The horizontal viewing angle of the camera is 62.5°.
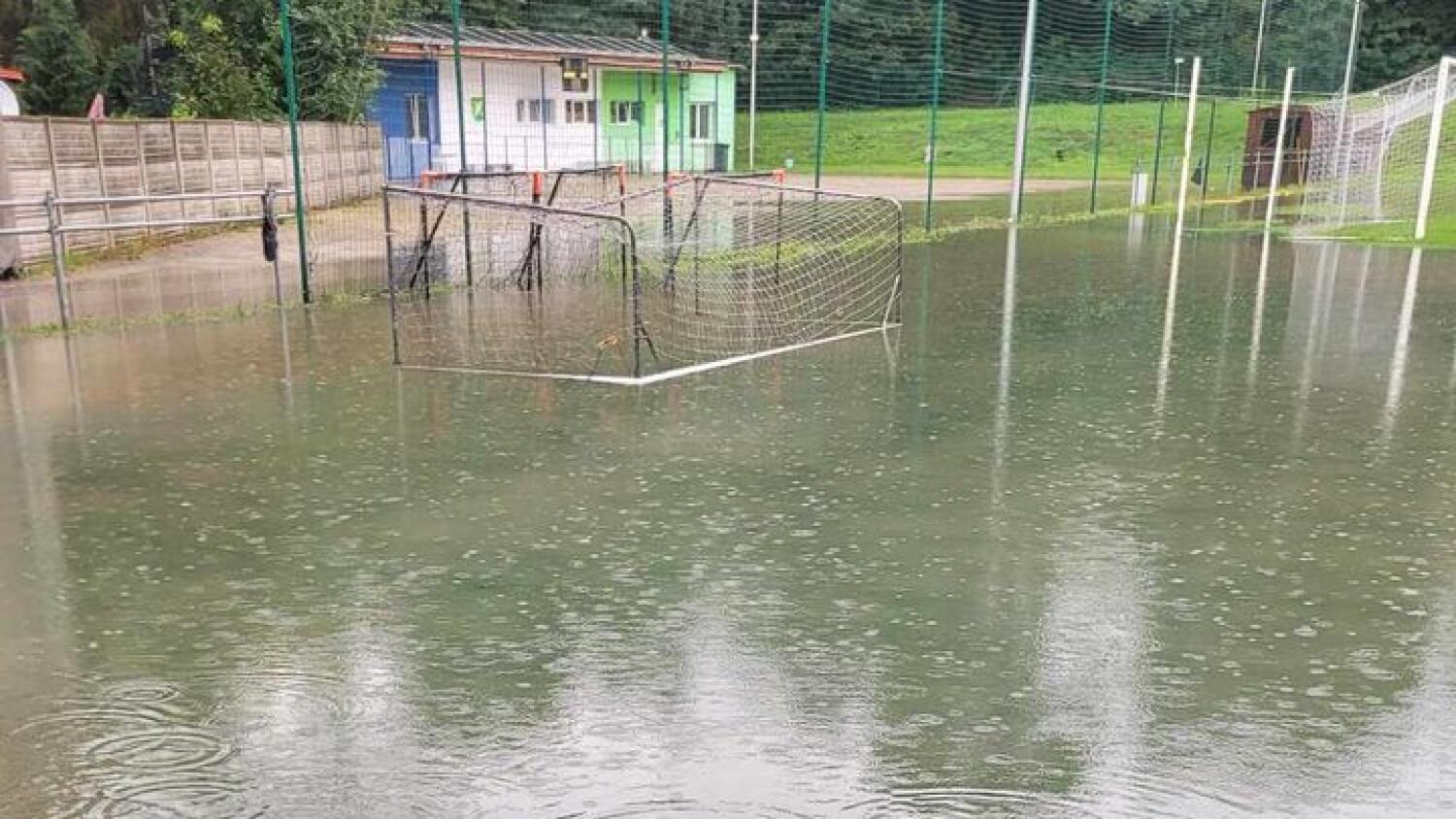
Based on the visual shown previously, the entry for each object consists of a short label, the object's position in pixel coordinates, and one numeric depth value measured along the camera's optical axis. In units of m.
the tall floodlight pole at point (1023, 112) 15.87
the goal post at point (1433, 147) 13.30
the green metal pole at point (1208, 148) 21.44
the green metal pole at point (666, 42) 11.82
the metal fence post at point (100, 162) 13.06
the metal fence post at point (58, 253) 8.27
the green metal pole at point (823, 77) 13.84
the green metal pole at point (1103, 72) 18.67
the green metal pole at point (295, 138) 9.38
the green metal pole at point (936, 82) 14.91
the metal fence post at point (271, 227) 9.10
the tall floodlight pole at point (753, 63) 22.47
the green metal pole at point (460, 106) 10.34
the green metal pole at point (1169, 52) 20.94
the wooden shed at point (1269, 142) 23.00
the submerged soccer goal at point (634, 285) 7.75
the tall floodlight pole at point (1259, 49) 22.84
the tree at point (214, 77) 19.03
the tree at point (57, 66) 30.75
